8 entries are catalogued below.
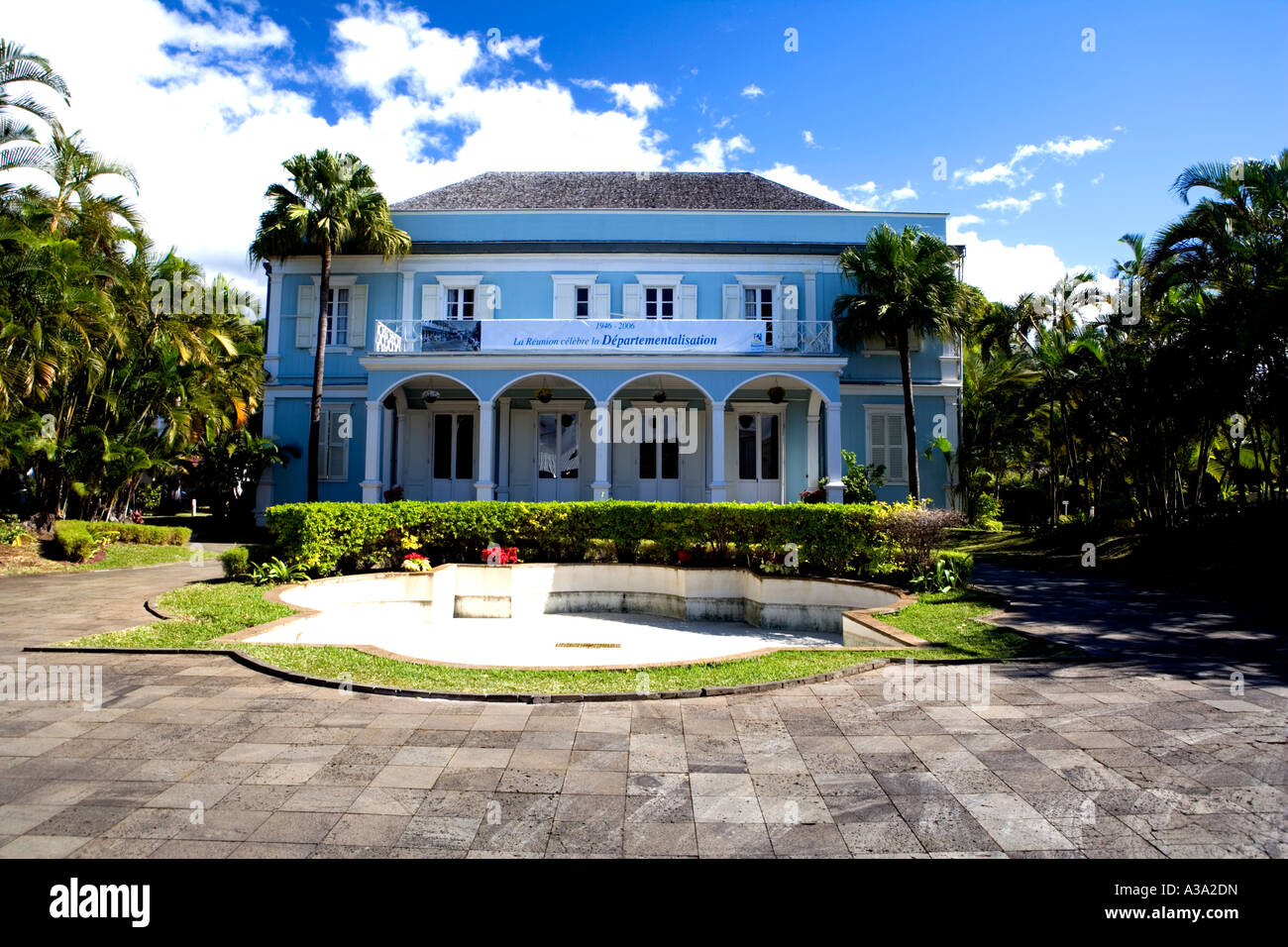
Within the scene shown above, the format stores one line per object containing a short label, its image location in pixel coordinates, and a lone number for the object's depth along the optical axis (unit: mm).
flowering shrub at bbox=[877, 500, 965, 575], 10898
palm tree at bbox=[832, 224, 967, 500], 18656
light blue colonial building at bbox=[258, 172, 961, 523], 19859
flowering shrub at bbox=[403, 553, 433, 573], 12128
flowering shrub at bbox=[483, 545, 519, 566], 12734
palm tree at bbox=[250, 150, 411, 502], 18688
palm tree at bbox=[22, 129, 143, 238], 15797
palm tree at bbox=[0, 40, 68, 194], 13180
